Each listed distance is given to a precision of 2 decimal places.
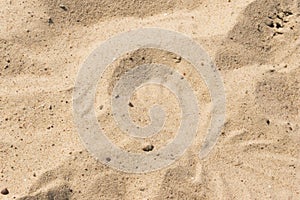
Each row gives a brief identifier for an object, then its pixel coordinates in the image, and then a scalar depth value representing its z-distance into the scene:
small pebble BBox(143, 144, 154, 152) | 2.68
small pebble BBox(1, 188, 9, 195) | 2.57
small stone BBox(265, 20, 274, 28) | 2.89
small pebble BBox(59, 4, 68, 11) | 2.86
